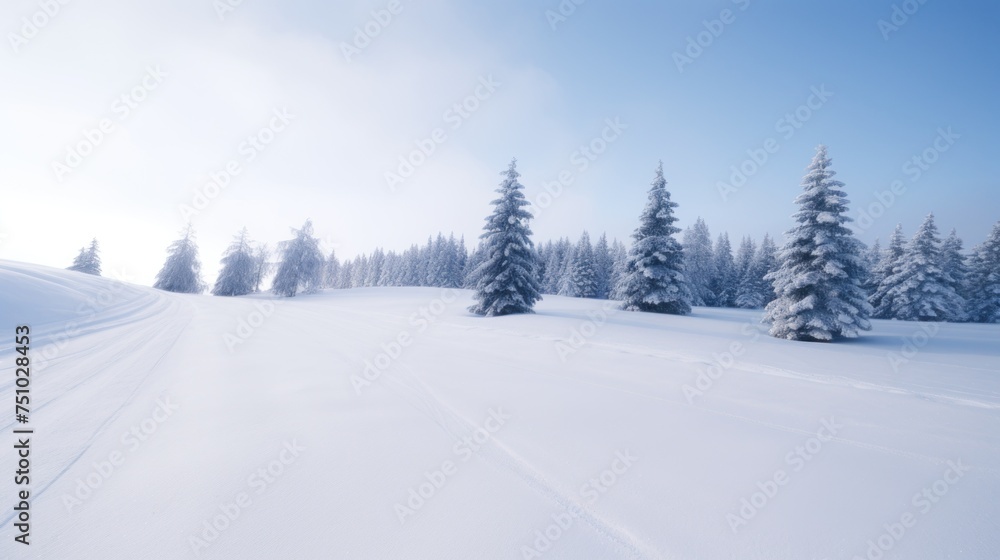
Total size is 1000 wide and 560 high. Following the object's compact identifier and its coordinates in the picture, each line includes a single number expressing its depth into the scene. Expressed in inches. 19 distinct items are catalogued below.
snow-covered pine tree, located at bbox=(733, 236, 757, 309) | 1877.5
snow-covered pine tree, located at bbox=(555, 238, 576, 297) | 2035.2
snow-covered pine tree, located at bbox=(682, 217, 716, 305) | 1811.0
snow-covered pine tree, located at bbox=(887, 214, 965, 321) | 1077.8
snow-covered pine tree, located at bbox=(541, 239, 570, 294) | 2452.3
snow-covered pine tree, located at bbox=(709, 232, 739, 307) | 1956.2
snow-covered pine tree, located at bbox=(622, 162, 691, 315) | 832.3
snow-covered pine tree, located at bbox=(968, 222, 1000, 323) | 1148.5
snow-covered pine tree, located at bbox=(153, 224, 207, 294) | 1664.6
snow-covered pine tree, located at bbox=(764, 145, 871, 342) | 500.1
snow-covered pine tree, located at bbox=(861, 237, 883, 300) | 1824.7
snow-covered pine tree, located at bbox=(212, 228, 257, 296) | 1574.8
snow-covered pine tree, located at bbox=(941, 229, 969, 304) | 1211.2
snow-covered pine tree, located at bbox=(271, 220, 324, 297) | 1397.6
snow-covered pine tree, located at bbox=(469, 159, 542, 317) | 734.5
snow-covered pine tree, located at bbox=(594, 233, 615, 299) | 2174.0
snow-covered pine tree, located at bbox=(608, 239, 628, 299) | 2113.7
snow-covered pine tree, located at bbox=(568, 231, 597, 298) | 1972.2
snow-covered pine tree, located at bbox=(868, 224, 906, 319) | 1178.6
